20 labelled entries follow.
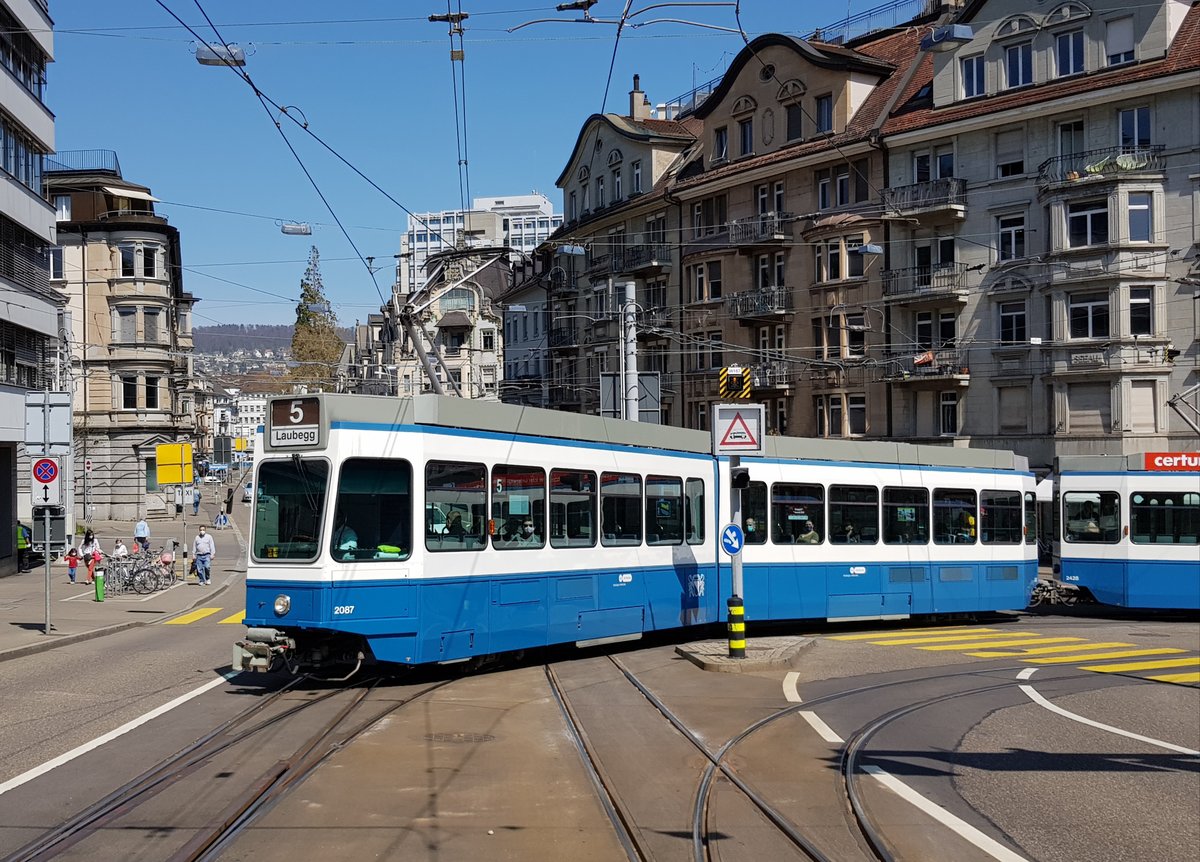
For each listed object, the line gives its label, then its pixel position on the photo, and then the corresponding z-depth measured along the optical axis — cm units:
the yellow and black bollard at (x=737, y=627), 1708
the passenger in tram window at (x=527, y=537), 1560
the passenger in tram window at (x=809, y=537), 2127
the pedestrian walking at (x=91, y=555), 3362
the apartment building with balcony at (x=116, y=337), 6231
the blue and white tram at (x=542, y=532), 1376
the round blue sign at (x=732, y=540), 1772
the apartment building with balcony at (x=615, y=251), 5188
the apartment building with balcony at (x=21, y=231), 3225
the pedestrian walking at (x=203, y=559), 3453
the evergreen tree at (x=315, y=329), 10431
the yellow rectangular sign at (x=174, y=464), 3269
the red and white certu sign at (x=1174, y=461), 2633
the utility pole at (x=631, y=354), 2630
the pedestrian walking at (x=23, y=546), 3741
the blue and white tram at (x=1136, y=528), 2620
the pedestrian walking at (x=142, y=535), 3924
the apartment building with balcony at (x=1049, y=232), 3578
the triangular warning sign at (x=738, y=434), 1808
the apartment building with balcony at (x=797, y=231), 4284
